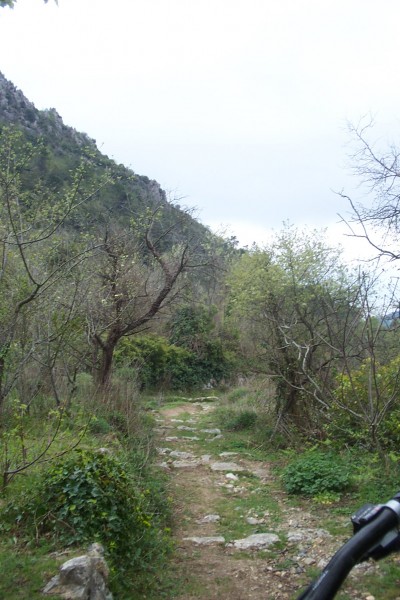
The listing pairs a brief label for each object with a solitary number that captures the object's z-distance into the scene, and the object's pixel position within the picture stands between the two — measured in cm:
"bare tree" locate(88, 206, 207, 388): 1080
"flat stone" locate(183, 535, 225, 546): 523
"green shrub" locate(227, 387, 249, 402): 1451
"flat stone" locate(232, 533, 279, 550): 506
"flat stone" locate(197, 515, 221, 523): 597
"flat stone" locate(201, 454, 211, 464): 894
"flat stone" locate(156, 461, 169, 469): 818
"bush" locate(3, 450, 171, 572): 392
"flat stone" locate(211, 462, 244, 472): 831
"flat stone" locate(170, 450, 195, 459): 926
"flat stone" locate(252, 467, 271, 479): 779
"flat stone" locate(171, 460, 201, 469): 848
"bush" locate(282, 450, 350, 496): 623
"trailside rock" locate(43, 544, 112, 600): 316
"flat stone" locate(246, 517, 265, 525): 579
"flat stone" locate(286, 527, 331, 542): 511
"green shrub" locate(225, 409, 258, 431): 1138
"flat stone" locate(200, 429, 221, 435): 1127
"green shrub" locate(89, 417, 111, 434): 752
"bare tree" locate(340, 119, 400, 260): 684
